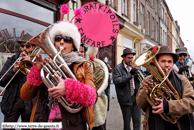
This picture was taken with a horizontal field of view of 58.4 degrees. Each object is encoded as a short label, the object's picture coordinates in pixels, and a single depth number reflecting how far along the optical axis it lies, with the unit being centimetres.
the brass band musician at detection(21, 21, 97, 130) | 158
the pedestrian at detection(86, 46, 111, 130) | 286
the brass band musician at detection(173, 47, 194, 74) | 441
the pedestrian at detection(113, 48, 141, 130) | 370
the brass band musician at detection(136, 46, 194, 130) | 194
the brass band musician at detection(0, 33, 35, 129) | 278
